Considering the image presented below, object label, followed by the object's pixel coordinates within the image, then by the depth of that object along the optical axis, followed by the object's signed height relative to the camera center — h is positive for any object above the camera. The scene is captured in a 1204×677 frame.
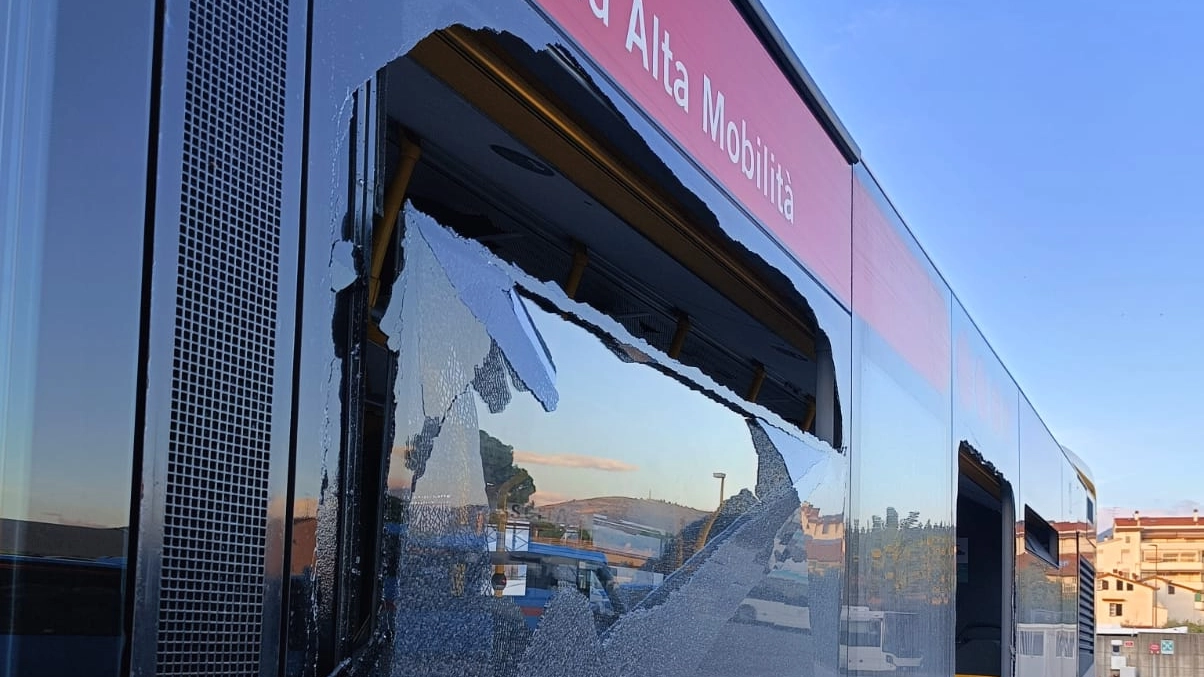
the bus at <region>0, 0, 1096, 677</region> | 0.88 +0.14
